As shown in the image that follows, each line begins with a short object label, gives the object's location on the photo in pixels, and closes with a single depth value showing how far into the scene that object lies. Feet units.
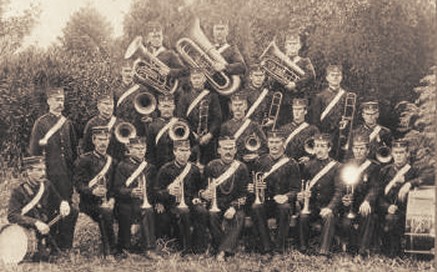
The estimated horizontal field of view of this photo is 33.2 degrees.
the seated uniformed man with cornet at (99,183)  28.96
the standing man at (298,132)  29.81
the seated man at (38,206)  28.17
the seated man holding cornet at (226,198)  28.84
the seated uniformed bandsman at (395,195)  28.53
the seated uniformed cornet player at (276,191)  28.94
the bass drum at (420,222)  28.25
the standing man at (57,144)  29.40
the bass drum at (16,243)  28.07
